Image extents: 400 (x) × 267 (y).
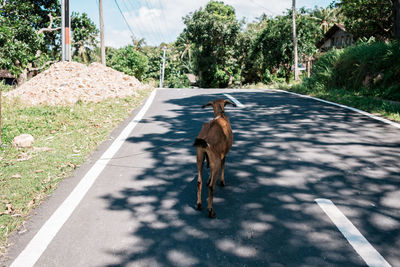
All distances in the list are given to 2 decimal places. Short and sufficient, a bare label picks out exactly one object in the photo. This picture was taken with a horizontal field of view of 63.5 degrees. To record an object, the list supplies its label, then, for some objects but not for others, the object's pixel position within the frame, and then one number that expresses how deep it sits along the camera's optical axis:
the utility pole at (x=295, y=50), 25.02
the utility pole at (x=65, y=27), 14.20
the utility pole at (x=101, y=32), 25.58
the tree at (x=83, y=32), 25.41
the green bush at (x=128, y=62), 43.19
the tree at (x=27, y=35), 18.08
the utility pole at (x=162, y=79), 46.04
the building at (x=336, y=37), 41.68
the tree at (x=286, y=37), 31.02
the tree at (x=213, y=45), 39.56
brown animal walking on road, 3.28
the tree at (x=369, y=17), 22.70
